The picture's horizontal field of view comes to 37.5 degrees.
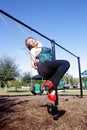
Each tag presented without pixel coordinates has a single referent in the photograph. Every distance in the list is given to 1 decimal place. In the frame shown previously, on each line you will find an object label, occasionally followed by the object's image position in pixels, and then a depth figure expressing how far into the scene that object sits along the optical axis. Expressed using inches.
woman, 109.2
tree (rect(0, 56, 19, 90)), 923.7
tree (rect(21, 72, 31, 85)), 1593.1
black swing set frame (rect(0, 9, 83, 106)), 107.2
